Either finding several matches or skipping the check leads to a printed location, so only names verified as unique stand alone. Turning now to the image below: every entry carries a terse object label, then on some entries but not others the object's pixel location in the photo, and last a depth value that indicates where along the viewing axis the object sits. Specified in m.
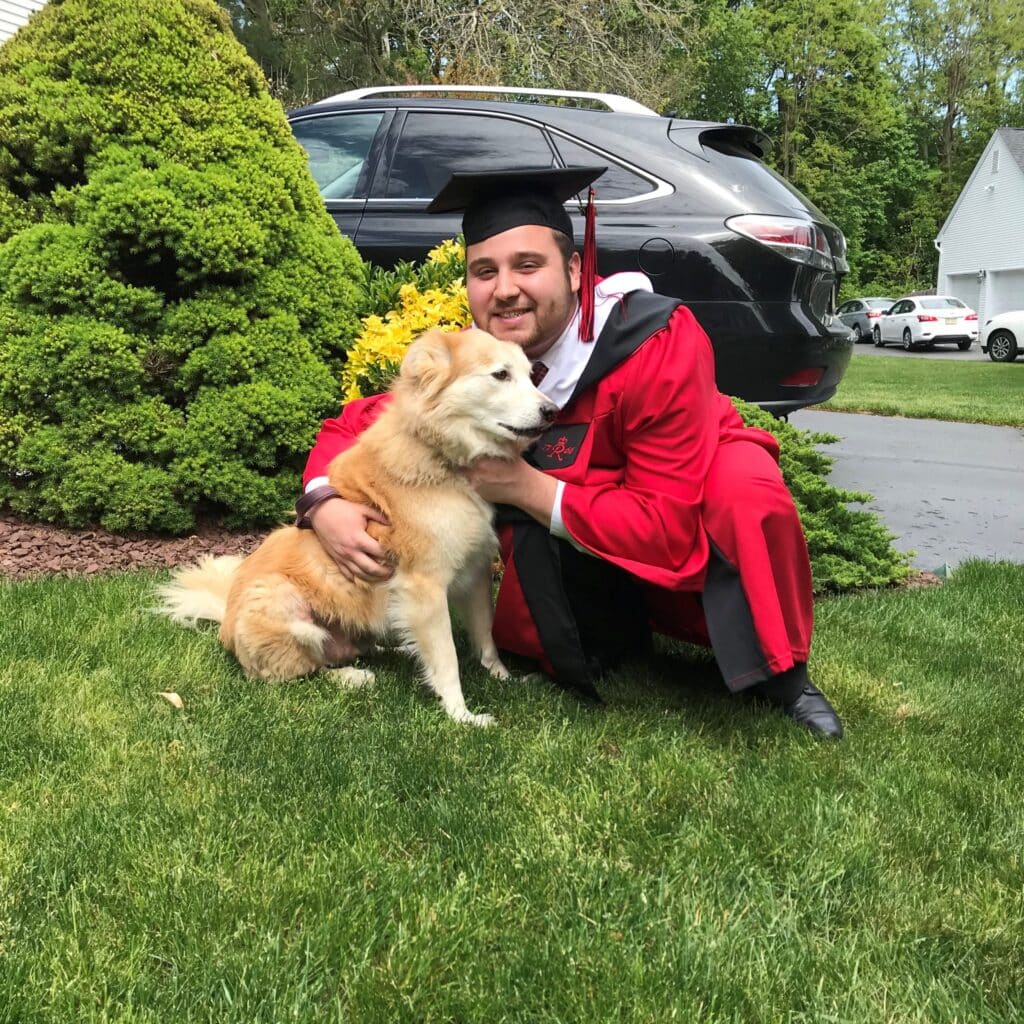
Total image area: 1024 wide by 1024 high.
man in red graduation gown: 2.73
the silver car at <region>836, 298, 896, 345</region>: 34.81
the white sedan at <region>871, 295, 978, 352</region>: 30.41
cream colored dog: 2.76
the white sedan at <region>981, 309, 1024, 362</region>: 23.46
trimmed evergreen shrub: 4.38
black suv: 5.25
